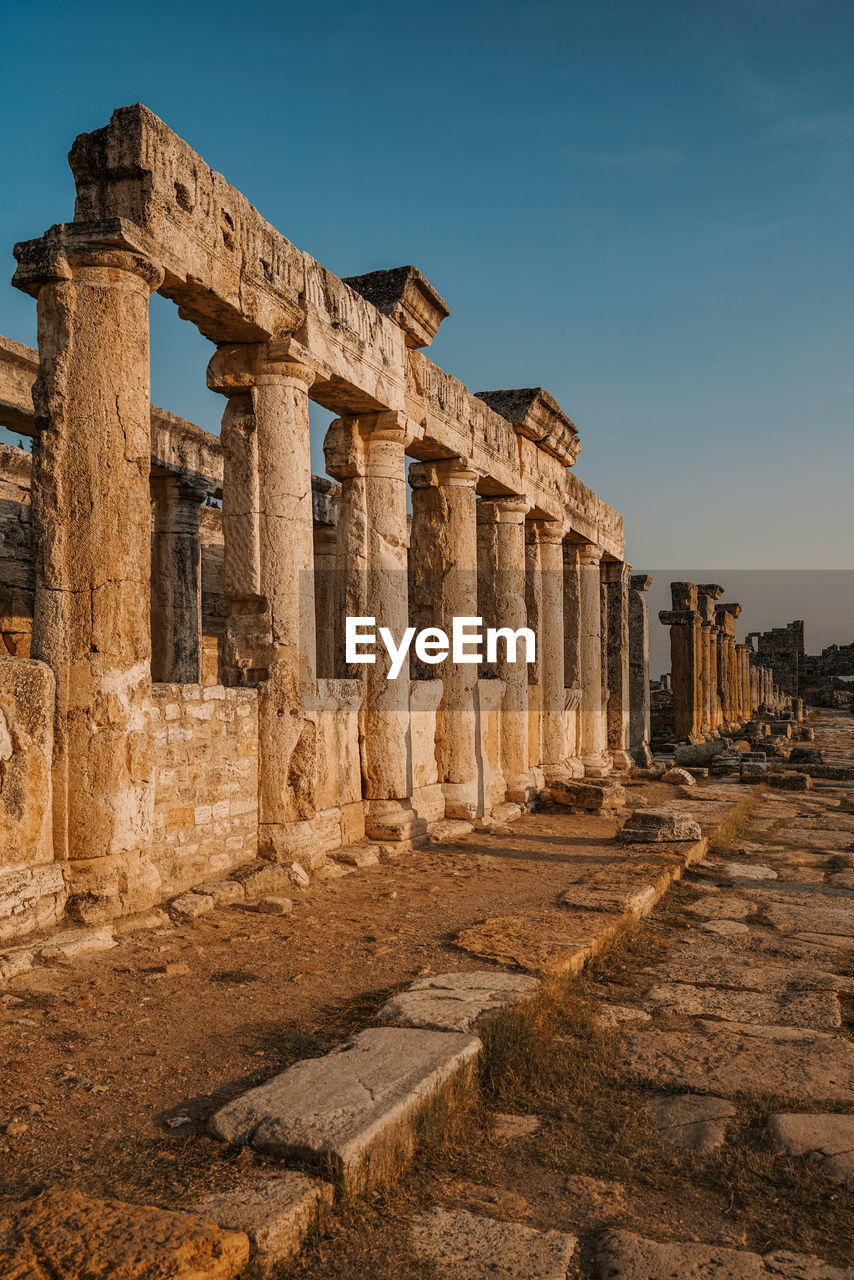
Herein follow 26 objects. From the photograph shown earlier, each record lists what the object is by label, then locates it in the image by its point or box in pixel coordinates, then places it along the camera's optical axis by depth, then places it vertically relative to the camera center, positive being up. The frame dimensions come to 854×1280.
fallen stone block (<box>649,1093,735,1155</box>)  3.12 -1.49
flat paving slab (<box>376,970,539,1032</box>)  3.84 -1.36
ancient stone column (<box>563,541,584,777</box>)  15.26 +0.44
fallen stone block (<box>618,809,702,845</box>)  8.88 -1.44
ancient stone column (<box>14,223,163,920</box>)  5.31 +0.67
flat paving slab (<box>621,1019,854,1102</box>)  3.57 -1.51
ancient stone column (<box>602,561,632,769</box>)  17.52 +0.22
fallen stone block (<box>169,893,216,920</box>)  5.66 -1.33
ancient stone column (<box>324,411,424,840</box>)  8.84 +0.96
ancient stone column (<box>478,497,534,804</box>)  12.23 +0.80
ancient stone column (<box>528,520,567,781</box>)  13.83 +0.41
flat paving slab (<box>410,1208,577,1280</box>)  2.37 -1.44
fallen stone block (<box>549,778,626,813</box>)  11.93 -1.51
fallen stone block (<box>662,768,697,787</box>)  15.19 -1.68
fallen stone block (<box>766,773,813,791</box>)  14.84 -1.73
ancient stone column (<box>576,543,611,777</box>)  15.98 +0.13
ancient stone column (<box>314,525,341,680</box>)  15.19 +1.40
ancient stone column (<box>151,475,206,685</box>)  11.77 +1.23
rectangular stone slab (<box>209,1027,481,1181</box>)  2.74 -1.30
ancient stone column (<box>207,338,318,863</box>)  7.21 +0.84
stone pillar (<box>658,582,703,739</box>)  24.47 +0.02
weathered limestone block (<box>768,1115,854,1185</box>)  2.93 -1.47
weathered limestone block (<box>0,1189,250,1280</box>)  2.12 -1.26
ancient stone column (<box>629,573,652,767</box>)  19.17 -0.11
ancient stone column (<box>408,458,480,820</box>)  10.52 +0.94
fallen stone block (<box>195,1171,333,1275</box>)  2.34 -1.32
